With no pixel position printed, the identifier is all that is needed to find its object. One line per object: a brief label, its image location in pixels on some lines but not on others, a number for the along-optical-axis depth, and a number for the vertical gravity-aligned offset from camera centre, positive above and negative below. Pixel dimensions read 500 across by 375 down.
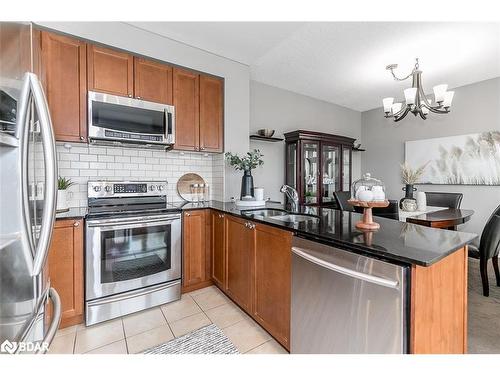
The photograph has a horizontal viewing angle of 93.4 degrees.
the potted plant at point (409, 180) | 2.96 +0.07
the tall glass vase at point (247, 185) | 2.77 +0.01
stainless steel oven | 1.90 -0.60
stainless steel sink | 1.92 -0.27
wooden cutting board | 2.95 +0.02
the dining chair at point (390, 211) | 2.65 -0.31
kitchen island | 0.93 -0.35
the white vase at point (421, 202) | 2.88 -0.20
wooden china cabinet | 3.86 +0.37
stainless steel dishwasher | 0.95 -0.55
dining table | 2.25 -0.32
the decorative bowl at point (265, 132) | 3.61 +0.83
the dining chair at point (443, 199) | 3.21 -0.19
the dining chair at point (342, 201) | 3.34 -0.21
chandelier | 2.59 +0.99
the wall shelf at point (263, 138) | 3.56 +0.74
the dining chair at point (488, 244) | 2.25 -0.56
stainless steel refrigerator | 0.70 -0.03
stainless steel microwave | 2.11 +0.63
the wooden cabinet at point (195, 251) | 2.40 -0.68
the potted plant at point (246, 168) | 2.77 +0.21
